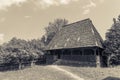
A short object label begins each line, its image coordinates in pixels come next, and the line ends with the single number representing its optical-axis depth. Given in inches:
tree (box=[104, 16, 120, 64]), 595.2
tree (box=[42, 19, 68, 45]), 1409.0
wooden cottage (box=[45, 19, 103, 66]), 607.7
